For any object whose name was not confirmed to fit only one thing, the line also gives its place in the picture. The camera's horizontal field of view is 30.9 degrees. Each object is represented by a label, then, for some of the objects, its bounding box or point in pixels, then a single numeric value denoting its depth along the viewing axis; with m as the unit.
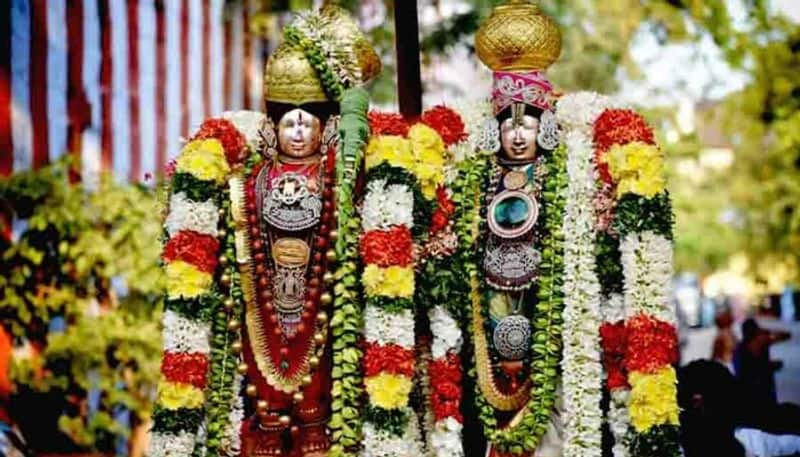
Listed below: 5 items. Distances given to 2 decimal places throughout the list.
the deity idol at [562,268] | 6.84
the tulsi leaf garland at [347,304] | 6.80
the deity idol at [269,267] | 6.95
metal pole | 7.81
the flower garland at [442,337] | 7.02
